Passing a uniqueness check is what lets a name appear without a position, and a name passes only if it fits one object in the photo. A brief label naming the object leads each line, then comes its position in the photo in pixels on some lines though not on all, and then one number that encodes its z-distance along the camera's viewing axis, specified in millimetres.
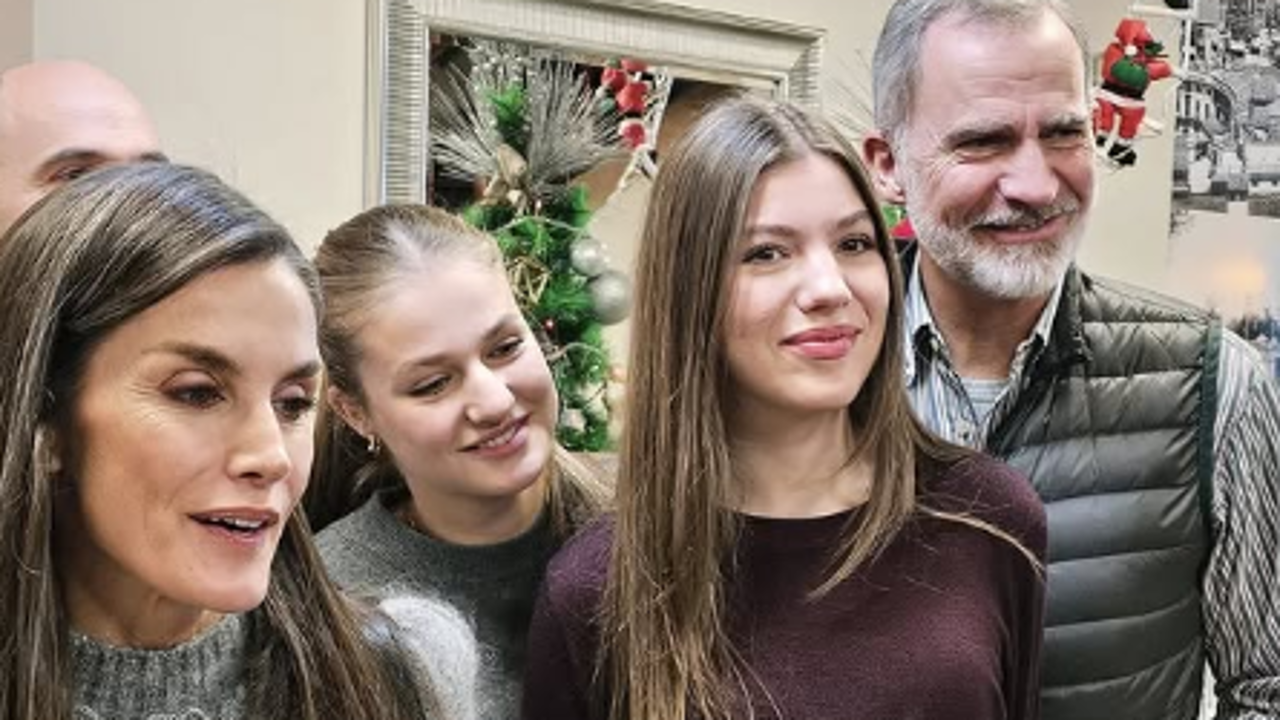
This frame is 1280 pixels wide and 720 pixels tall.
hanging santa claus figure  2549
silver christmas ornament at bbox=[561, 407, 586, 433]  2270
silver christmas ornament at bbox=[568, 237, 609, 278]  2234
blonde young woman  1561
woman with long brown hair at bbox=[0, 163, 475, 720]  1053
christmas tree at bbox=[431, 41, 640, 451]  2217
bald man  1728
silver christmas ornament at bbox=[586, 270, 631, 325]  2230
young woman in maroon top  1311
